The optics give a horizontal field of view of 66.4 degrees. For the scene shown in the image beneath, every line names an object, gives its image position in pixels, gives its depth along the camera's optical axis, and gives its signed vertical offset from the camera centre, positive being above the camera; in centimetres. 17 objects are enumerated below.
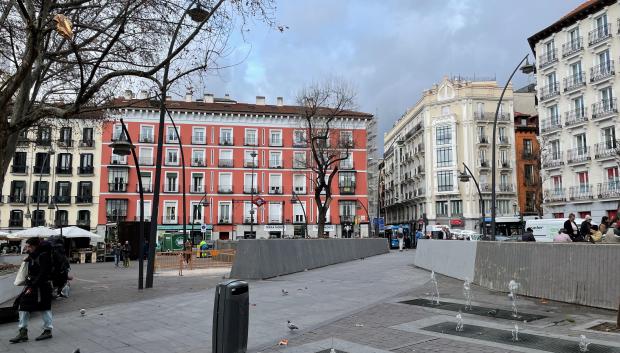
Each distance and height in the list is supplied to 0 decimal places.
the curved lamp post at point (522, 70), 1980 +649
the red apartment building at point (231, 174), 6100 +655
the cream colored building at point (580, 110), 4228 +1096
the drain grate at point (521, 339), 614 -164
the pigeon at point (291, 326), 764 -167
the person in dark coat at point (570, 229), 1630 -21
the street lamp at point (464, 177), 2725 +264
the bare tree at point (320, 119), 3438 +886
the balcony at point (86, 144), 6081 +1016
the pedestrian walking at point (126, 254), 2803 -184
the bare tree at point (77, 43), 884 +444
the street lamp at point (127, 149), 1346 +211
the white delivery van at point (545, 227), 3241 -28
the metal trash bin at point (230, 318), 583 -118
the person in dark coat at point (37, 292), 759 -112
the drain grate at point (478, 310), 842 -168
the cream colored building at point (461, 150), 6438 +1025
